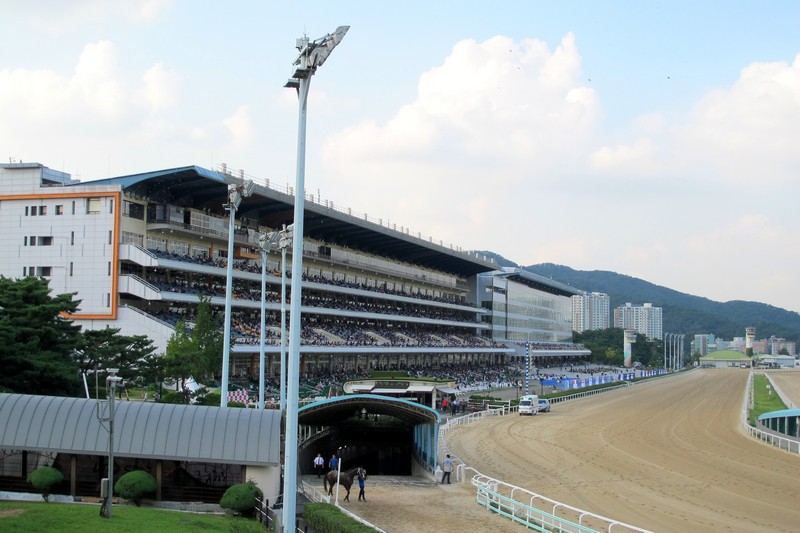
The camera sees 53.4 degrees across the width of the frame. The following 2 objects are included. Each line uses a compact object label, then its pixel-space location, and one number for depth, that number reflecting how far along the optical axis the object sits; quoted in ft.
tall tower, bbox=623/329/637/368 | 569.39
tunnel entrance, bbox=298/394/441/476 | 103.09
